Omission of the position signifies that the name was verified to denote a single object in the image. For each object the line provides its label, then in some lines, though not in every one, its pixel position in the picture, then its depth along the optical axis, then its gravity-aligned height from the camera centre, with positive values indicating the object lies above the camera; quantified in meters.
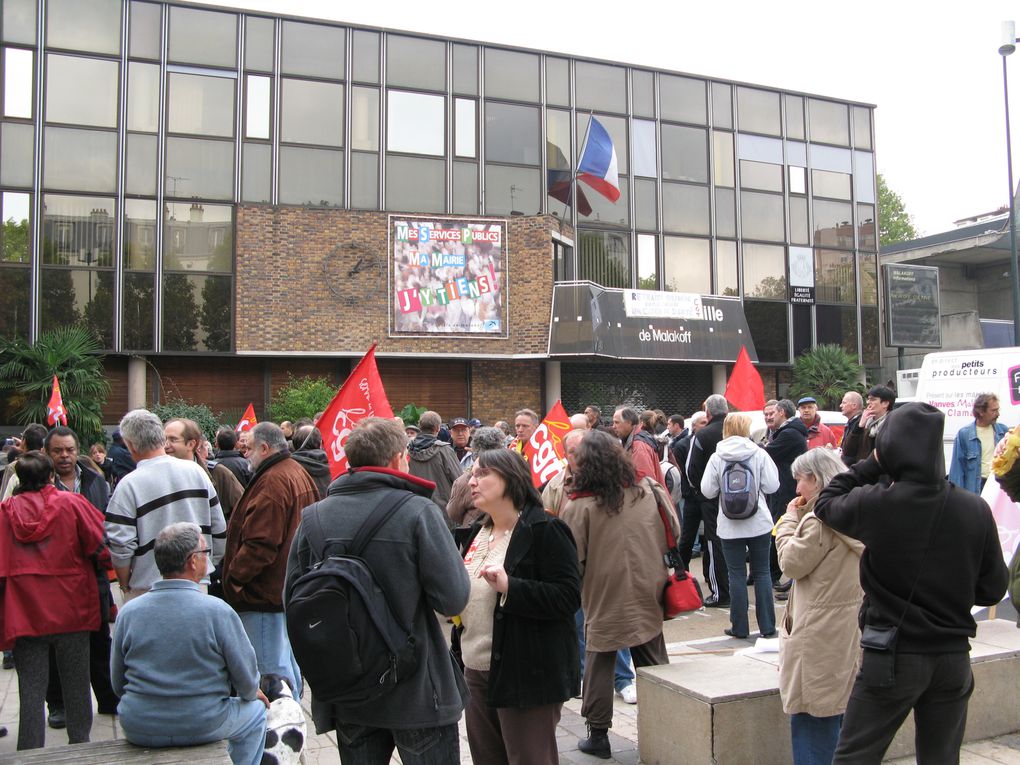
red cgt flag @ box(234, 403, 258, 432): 14.30 +0.00
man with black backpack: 3.03 -0.66
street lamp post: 18.30 +5.50
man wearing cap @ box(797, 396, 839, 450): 10.50 -0.08
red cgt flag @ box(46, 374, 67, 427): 14.72 +0.26
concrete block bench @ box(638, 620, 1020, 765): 4.60 -1.58
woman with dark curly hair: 5.14 -0.84
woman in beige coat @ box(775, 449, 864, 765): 4.18 -1.04
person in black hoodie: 3.56 -0.68
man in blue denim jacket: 8.98 -0.32
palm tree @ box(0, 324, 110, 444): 18.94 +0.99
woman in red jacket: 5.09 -0.95
